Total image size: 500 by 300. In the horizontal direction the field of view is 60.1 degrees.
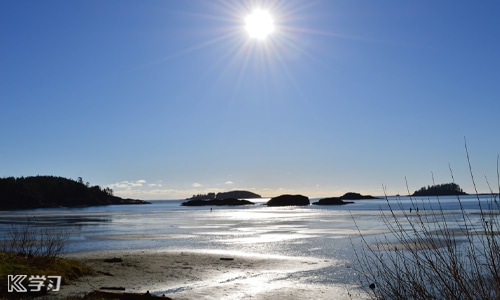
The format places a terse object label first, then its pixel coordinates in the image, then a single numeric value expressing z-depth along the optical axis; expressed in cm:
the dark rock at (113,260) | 2702
